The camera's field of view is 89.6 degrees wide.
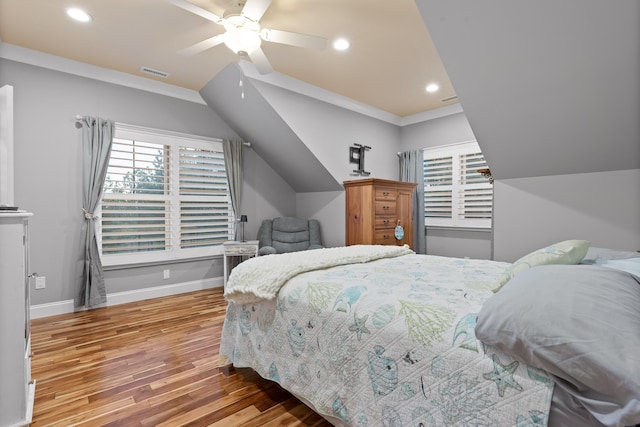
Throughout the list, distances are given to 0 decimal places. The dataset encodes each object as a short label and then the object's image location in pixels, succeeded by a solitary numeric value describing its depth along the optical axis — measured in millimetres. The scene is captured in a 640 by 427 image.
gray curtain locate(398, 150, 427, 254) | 5316
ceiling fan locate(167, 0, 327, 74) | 2279
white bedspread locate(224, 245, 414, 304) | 1813
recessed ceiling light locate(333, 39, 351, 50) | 3061
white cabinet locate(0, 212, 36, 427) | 1480
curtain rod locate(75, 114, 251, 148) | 3556
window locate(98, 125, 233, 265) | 3818
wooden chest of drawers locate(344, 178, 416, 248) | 4395
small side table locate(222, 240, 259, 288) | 4336
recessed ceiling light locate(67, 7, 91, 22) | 2615
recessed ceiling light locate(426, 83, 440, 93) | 4121
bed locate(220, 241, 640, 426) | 935
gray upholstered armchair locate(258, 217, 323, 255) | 4863
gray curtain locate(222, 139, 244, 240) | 4660
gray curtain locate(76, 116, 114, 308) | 3531
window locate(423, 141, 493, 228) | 4734
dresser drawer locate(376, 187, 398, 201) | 4461
